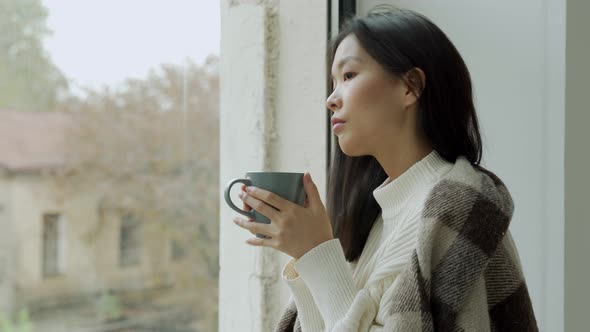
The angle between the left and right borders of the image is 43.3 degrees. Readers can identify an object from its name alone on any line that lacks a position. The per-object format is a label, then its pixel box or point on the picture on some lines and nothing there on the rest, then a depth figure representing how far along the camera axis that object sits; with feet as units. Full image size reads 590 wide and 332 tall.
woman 2.93
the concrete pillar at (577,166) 4.56
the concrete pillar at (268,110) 4.73
